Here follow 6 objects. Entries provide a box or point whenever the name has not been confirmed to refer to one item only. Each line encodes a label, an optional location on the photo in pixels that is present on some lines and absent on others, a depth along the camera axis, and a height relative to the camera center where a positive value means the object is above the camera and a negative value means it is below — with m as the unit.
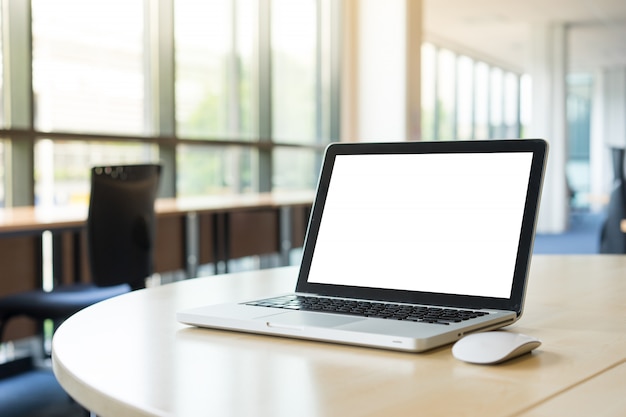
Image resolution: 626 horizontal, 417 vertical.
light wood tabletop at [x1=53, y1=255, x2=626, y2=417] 0.70 -0.21
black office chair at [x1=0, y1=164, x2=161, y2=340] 2.98 -0.33
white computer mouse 0.83 -0.19
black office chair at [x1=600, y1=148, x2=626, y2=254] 4.49 -0.36
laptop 0.99 -0.12
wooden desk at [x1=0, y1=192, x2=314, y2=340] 3.67 -0.42
